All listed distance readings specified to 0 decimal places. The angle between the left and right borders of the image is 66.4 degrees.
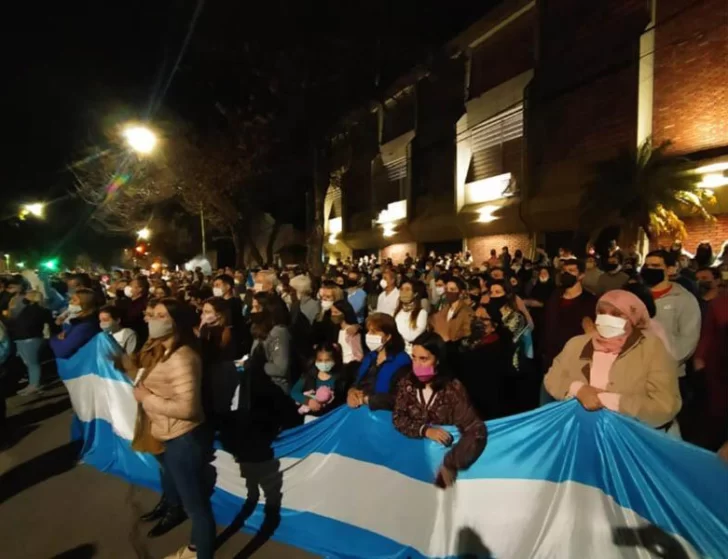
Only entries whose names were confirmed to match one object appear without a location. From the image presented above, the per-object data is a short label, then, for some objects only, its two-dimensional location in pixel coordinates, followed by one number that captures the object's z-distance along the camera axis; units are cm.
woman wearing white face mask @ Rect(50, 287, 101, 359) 620
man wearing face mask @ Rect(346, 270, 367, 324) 862
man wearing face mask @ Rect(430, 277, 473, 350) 639
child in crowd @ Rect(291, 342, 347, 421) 490
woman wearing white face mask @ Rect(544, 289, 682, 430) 313
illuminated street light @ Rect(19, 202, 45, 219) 2731
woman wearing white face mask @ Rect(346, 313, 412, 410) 408
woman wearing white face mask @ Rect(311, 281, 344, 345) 631
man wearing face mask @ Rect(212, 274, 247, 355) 656
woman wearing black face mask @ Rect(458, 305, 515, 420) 605
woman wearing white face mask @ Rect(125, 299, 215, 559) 357
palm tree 1192
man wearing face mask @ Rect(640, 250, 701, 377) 478
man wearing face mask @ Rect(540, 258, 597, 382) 554
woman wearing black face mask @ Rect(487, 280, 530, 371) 656
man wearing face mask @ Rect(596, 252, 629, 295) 550
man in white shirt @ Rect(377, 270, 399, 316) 761
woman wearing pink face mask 343
